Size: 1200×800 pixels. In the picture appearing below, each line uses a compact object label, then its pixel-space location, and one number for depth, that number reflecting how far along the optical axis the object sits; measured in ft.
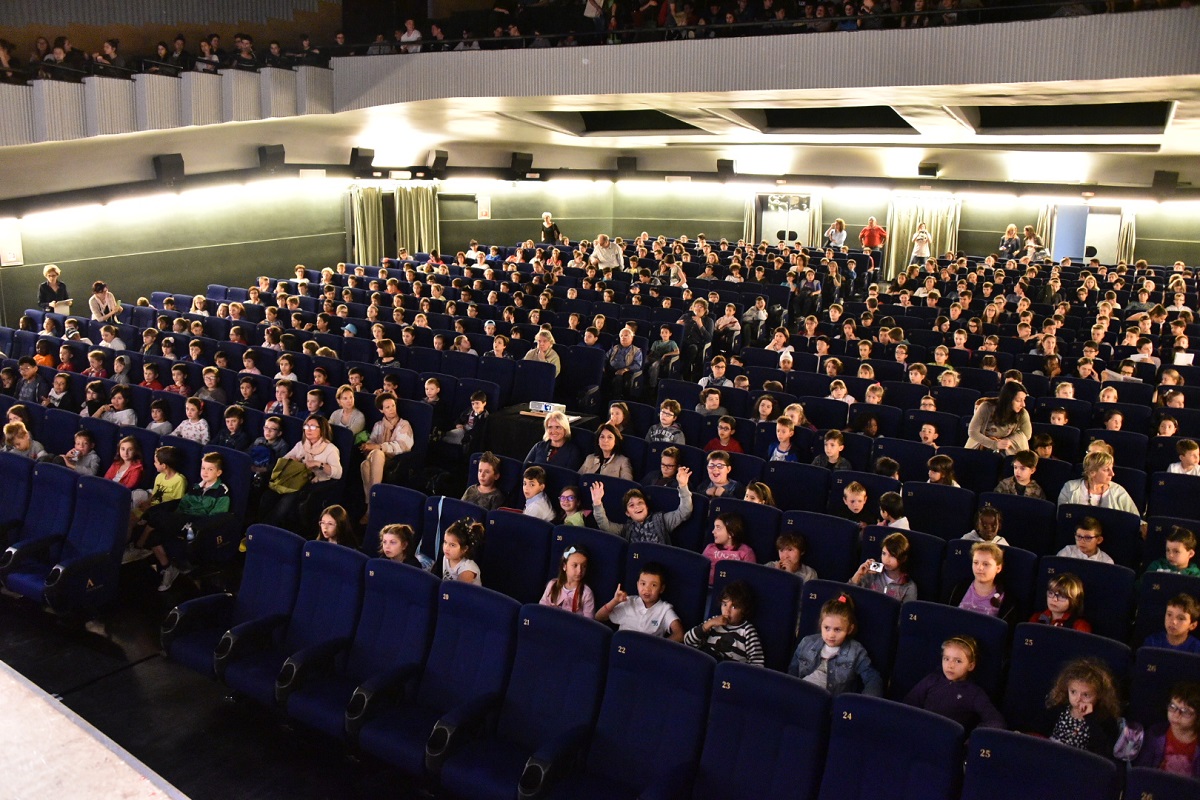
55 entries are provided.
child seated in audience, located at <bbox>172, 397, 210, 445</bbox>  25.02
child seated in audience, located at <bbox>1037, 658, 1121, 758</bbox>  12.20
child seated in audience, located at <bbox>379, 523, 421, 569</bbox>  16.69
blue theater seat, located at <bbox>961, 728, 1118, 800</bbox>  10.33
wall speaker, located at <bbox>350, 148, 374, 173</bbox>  60.08
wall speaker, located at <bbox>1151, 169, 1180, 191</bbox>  59.88
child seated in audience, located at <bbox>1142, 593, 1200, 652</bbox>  13.52
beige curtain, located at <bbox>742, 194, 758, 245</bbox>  76.23
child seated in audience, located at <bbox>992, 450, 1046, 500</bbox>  20.40
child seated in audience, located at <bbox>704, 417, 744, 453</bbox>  22.84
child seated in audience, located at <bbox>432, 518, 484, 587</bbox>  16.81
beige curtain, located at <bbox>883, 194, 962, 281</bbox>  68.69
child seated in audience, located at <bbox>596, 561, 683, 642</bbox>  15.53
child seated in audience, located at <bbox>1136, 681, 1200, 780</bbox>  11.49
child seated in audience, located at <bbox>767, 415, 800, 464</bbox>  22.79
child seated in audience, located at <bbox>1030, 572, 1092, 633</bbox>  14.55
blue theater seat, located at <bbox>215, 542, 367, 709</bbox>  15.06
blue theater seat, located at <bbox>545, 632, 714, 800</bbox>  12.69
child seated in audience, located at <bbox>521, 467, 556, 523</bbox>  19.56
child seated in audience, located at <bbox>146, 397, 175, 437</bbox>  25.39
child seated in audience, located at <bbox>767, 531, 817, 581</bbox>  16.51
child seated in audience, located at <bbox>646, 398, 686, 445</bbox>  23.77
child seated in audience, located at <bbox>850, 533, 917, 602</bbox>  16.21
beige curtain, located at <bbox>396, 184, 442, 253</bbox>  64.64
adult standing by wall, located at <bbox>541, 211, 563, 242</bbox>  62.54
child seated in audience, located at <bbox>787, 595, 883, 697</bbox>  13.89
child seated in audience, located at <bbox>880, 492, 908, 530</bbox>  17.95
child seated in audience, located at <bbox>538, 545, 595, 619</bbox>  16.19
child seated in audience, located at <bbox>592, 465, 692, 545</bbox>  18.38
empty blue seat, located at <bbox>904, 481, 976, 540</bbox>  19.31
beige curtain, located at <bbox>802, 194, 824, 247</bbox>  74.54
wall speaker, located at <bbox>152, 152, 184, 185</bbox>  47.98
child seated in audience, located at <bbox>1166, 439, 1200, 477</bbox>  20.89
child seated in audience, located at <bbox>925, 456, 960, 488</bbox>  19.95
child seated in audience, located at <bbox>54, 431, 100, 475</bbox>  22.91
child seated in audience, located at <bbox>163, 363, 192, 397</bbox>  28.66
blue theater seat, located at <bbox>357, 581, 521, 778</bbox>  13.62
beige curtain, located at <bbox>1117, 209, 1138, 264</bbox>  62.90
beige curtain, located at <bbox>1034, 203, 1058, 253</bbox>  65.10
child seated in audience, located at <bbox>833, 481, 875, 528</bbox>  18.62
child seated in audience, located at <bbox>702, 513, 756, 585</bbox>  17.33
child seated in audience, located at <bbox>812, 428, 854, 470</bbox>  21.59
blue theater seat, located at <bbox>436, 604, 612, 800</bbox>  12.70
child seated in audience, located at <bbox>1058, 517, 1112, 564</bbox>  16.71
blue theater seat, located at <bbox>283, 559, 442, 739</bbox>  14.40
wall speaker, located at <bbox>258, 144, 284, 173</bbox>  53.83
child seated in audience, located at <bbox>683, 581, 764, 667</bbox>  14.75
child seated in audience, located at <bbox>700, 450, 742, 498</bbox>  20.24
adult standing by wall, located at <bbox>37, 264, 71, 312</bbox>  41.04
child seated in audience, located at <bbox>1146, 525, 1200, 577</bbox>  15.87
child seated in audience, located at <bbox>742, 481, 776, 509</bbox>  18.61
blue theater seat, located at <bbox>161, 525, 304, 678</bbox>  15.90
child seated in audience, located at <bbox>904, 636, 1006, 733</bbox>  12.91
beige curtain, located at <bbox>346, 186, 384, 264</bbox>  61.62
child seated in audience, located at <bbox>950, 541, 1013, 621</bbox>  15.43
